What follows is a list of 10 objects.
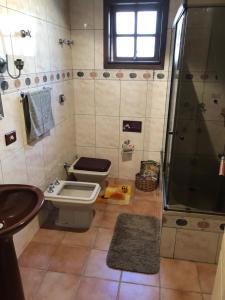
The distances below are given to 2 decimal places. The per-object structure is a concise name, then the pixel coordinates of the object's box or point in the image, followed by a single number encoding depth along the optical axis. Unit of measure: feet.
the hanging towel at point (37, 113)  6.53
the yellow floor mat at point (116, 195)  9.38
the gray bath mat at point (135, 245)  6.41
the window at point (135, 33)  8.89
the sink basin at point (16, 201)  4.77
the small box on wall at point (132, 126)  10.18
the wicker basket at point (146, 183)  10.02
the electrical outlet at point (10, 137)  5.79
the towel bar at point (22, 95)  6.30
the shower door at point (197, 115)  6.15
